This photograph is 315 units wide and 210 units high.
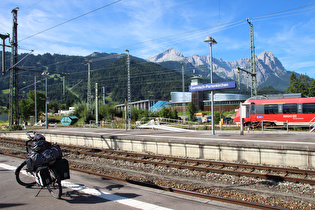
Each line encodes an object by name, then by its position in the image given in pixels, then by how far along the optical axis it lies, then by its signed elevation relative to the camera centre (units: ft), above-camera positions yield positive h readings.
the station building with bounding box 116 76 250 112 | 275.39 +12.18
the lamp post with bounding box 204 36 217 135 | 56.34 +16.12
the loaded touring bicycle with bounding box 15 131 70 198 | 18.43 -4.14
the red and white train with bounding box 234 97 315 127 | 79.36 -0.69
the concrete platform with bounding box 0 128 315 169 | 30.91 -6.20
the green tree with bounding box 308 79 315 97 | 132.46 +10.33
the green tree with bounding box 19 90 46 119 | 210.18 +6.59
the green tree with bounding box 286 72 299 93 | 138.43 +14.11
